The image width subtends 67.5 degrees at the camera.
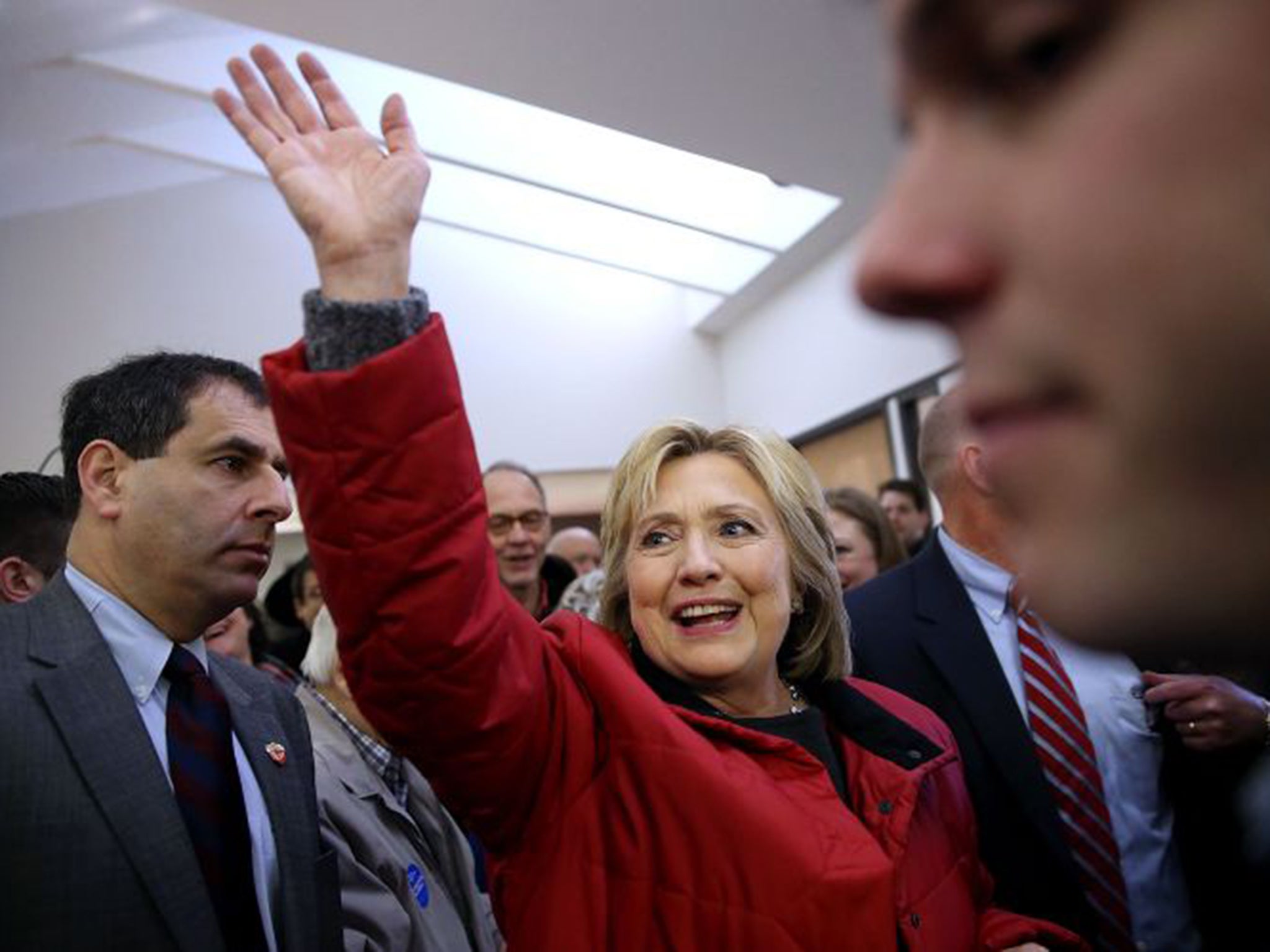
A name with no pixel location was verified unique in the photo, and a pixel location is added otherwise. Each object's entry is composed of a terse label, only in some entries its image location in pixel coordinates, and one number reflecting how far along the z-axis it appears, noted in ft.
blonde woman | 2.64
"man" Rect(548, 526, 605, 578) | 14.53
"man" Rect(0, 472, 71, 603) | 5.93
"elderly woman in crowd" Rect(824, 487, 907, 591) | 10.33
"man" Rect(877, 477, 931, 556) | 13.94
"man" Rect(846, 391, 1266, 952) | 5.09
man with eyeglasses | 10.19
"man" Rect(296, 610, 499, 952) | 4.98
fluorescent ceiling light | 16.61
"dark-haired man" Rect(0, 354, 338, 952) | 3.45
